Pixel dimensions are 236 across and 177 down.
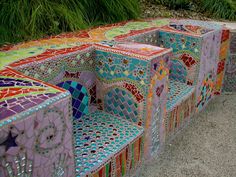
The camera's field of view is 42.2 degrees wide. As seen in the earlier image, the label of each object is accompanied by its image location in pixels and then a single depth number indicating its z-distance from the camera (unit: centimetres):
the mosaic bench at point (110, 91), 203
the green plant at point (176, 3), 555
